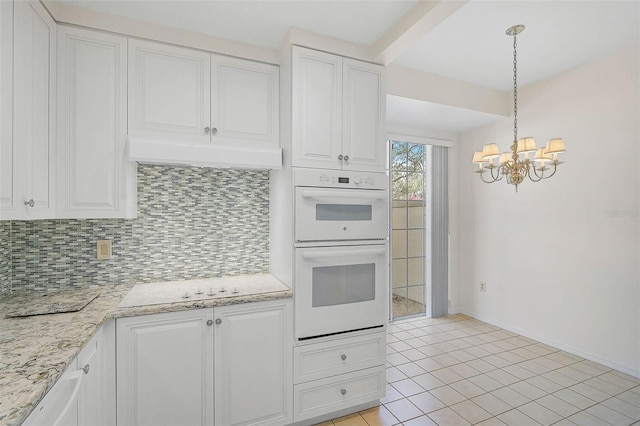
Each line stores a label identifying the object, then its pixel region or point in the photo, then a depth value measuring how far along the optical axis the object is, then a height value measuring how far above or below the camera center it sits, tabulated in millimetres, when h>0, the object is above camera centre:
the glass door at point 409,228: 3879 -193
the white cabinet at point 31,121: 1322 +440
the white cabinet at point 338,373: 1927 -1033
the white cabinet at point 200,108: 1839 +663
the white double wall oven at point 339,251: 1907 -242
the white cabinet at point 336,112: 1951 +659
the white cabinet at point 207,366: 1588 -836
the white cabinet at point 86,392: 972 -667
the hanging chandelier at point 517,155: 2209 +450
